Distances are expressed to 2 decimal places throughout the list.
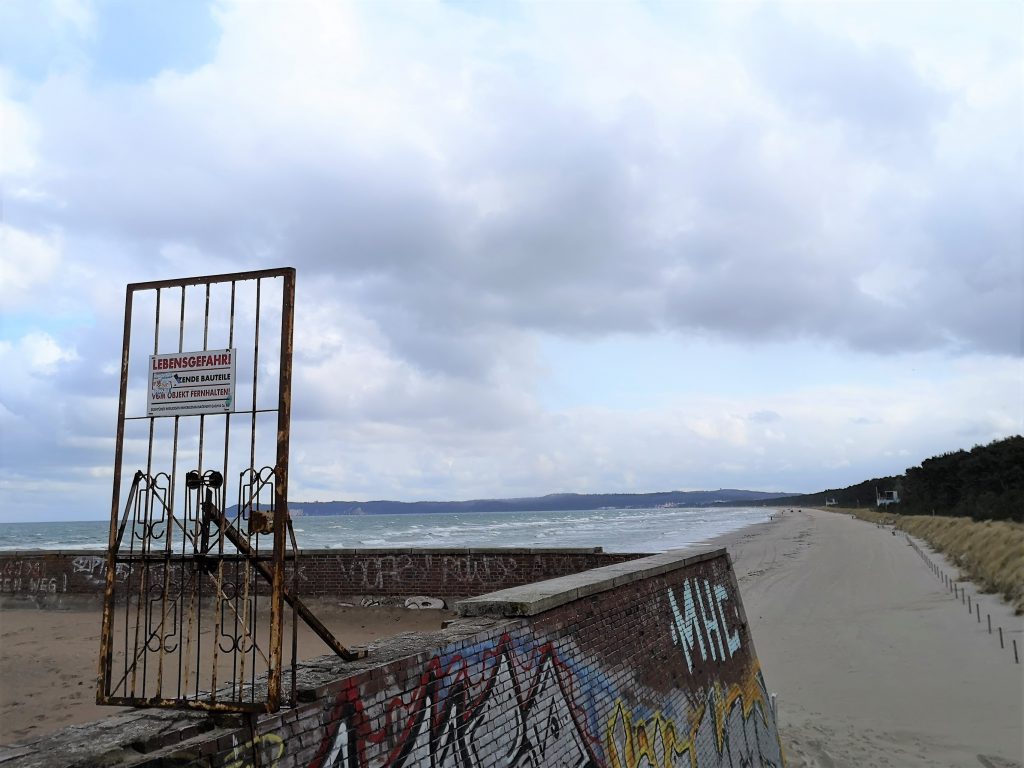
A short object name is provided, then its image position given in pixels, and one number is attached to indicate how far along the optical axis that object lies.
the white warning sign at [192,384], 3.71
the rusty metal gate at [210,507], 3.44
